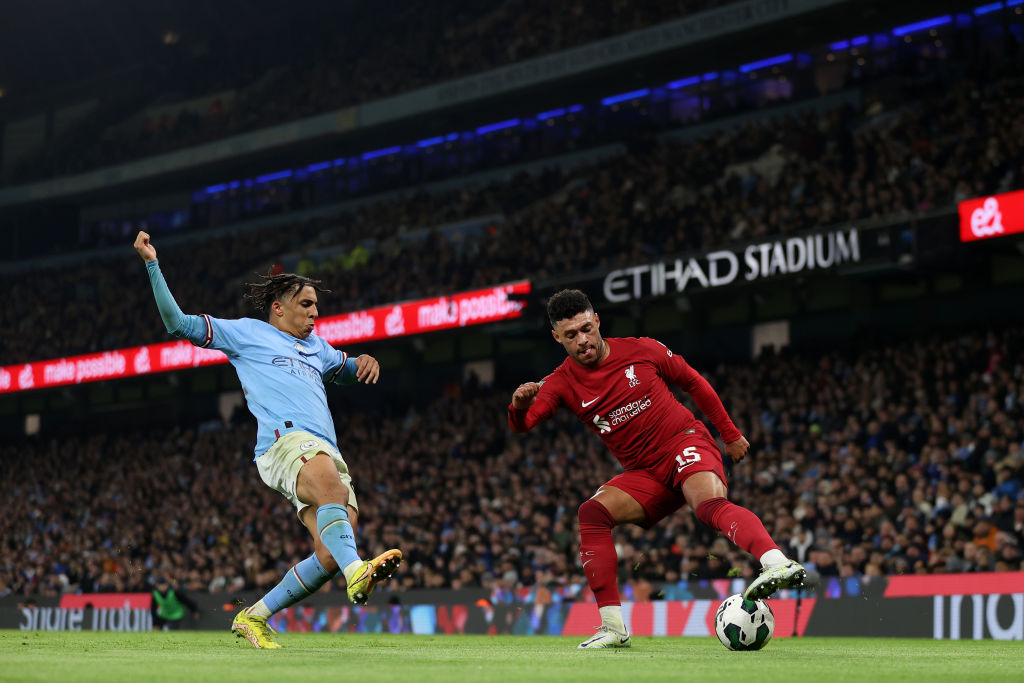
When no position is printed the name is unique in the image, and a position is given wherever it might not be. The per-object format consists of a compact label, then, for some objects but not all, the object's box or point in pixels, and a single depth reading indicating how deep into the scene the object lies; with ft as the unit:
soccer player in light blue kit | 23.26
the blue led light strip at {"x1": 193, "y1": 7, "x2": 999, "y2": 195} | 88.99
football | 23.95
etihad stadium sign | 62.69
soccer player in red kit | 24.23
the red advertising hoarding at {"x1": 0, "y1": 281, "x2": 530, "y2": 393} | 77.46
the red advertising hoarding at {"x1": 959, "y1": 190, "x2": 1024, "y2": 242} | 57.52
